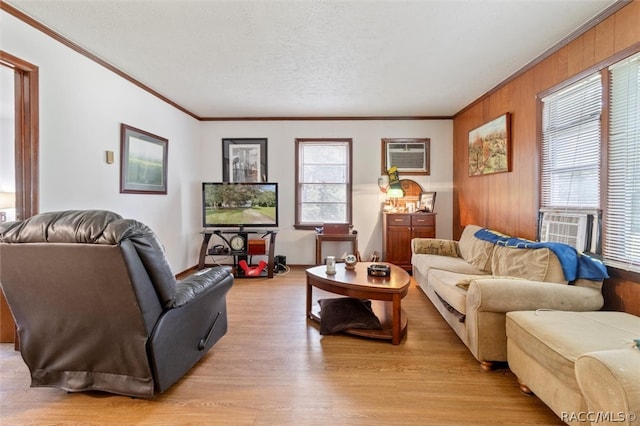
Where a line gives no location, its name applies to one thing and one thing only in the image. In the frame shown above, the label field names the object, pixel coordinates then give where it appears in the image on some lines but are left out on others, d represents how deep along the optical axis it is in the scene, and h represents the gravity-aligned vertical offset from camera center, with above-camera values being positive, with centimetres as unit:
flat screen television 448 +7
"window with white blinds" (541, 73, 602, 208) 225 +56
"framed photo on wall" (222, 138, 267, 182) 488 +84
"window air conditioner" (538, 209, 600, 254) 221 -15
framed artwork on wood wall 330 +80
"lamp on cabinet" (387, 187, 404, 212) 447 +28
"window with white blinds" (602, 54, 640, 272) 193 +29
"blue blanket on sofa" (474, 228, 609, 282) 202 -39
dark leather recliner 141 -52
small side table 446 -47
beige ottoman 138 -70
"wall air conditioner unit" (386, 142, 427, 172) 481 +91
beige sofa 189 -61
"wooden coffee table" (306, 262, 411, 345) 232 -68
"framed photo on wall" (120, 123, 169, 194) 318 +58
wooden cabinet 432 -34
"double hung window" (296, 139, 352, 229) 491 +44
